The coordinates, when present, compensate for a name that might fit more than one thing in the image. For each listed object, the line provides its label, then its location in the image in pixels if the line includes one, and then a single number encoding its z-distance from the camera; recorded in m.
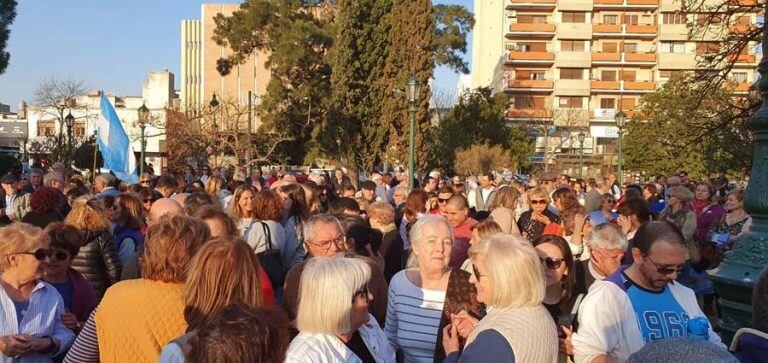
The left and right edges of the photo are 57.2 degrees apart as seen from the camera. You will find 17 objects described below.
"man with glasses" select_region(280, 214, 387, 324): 4.93
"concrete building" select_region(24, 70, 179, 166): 55.75
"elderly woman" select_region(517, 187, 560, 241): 8.59
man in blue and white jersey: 3.64
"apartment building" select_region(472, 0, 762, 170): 65.69
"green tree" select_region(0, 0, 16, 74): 28.61
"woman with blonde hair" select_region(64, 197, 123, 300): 5.81
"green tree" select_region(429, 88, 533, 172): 41.65
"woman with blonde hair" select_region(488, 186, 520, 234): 8.16
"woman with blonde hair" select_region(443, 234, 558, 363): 3.19
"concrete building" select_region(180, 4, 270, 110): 77.31
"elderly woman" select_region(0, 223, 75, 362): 4.05
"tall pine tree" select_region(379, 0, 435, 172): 34.62
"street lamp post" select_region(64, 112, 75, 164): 26.38
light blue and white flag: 14.01
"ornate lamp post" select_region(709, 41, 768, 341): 4.35
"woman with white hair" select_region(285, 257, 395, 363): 3.17
